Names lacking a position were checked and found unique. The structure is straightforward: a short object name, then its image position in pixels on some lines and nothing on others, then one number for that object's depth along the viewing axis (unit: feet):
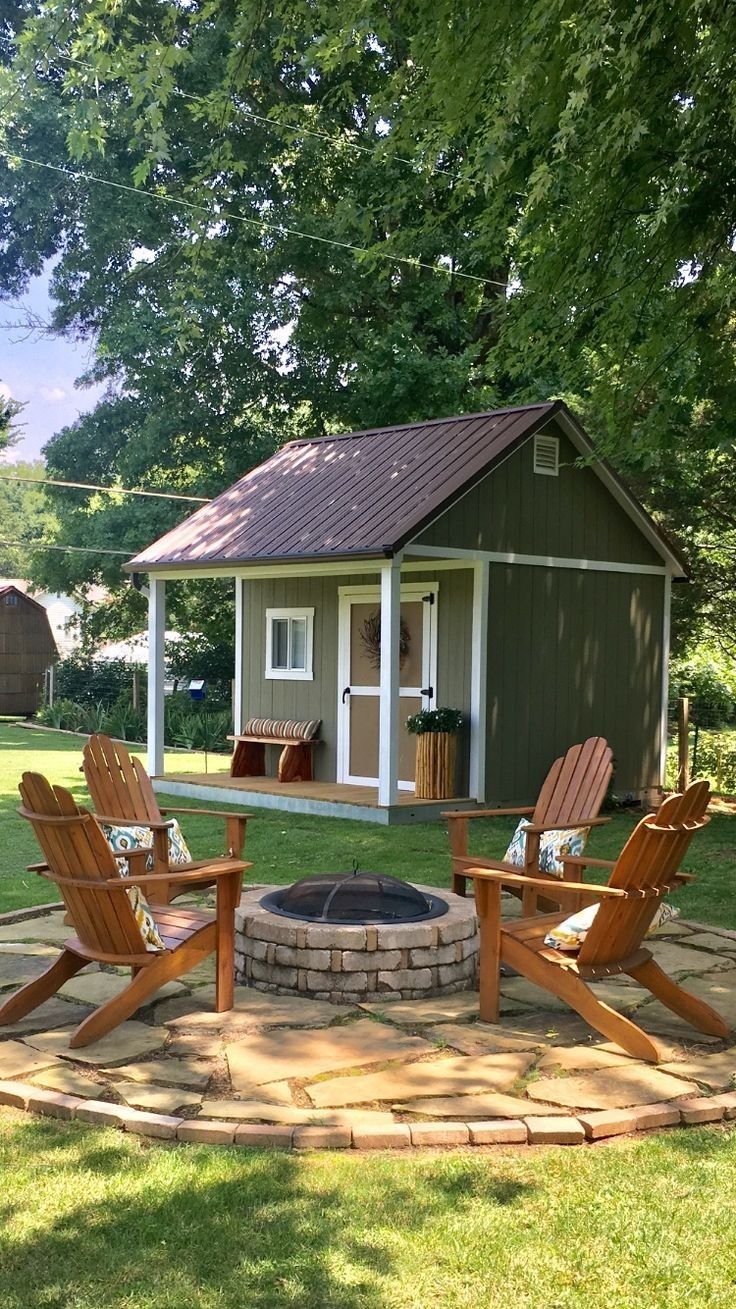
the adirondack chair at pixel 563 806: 21.58
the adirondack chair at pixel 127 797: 21.30
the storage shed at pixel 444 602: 40.16
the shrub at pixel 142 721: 66.39
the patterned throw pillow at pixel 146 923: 15.90
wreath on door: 43.88
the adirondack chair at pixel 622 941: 15.42
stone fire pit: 17.52
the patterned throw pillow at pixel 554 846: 22.13
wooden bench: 45.39
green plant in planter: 40.63
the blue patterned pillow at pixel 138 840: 21.90
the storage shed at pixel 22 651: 89.71
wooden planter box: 40.22
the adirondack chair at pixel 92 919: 15.25
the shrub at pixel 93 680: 80.07
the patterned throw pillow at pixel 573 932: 16.29
